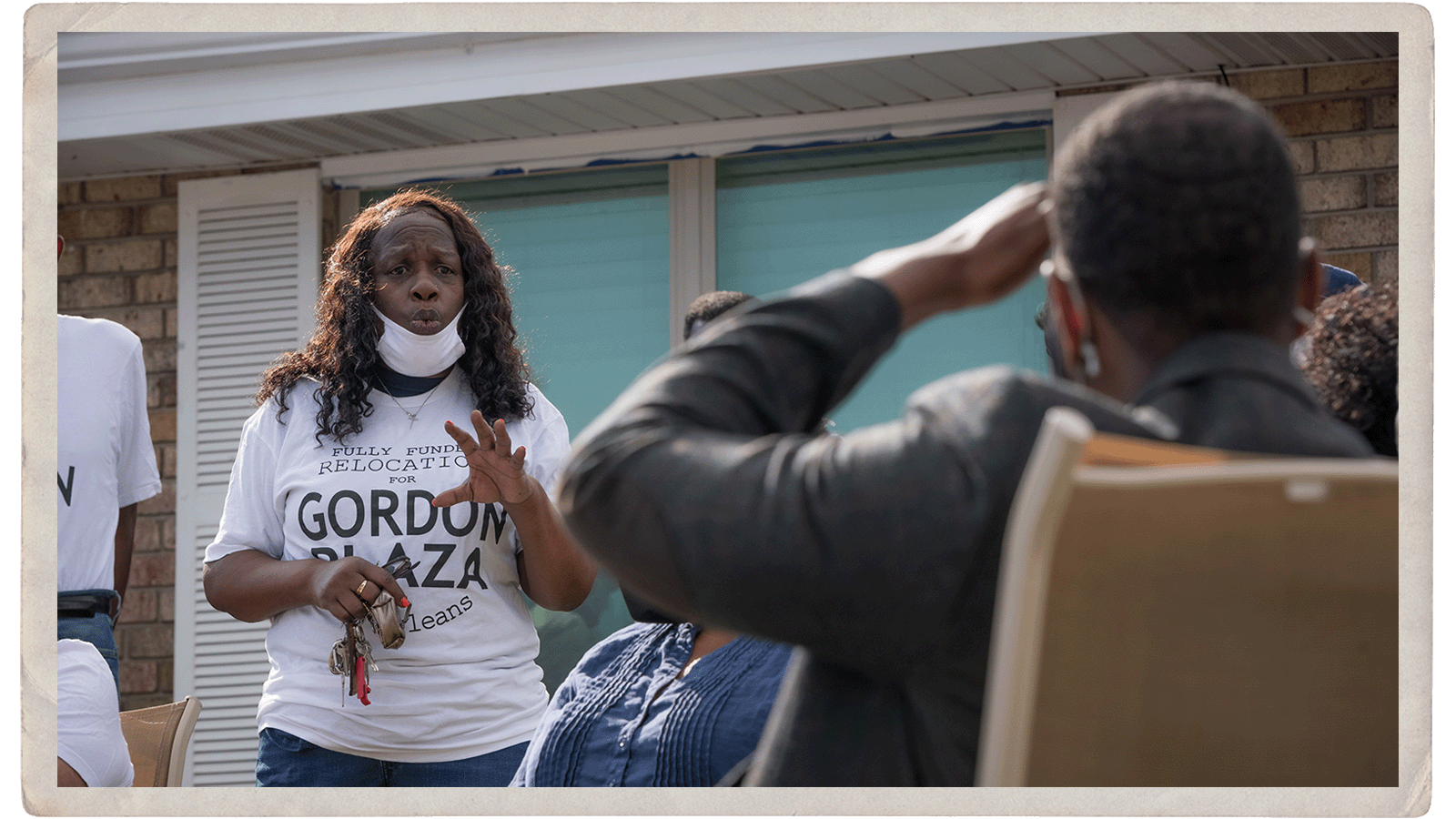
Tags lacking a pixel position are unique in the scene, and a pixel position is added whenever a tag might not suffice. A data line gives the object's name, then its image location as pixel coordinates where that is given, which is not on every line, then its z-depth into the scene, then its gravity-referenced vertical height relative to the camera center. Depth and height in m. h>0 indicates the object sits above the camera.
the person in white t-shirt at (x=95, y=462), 4.84 -0.08
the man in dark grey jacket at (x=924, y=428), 1.73 +0.00
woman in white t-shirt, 4.75 -0.23
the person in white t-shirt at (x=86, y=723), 4.34 -0.49
